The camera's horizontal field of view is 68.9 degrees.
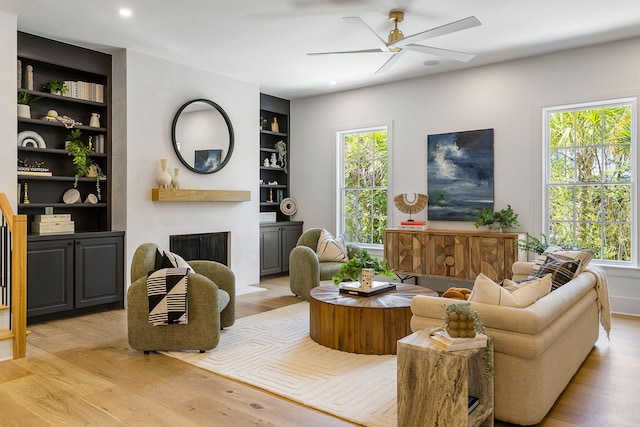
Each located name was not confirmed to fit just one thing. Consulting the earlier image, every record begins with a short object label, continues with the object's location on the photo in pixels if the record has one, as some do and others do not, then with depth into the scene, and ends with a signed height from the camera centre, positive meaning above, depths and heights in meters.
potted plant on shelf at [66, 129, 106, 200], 5.12 +0.58
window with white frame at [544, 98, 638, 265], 5.06 +0.36
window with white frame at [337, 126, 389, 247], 6.96 +0.41
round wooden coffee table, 3.66 -0.90
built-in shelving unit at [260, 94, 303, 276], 7.28 +0.32
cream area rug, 2.77 -1.14
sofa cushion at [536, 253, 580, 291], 3.32 -0.44
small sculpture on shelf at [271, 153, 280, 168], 7.73 +0.82
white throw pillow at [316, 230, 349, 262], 6.04 -0.53
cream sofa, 2.41 -0.74
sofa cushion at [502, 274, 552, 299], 2.77 -0.46
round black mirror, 5.86 +0.99
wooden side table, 2.16 -0.84
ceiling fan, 3.73 +1.51
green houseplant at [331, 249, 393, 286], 4.23 -0.52
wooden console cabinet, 5.27 -0.52
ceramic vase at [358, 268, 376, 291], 4.16 -0.60
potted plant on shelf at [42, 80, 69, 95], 5.04 +1.36
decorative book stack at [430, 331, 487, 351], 2.21 -0.64
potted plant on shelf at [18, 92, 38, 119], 4.78 +1.09
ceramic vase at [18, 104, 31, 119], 4.77 +1.04
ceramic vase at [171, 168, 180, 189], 5.70 +0.38
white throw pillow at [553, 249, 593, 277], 3.56 -0.36
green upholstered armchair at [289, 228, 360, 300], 5.50 -0.72
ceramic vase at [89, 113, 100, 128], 5.36 +1.05
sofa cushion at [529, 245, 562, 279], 3.62 -0.44
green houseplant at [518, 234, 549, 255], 5.11 -0.39
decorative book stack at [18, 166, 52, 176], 4.75 +0.42
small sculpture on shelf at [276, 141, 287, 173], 7.82 +0.98
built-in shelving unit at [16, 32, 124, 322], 4.70 +0.26
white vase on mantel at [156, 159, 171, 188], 5.55 +0.41
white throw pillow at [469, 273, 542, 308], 2.56 -0.48
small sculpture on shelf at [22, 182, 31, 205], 4.86 +0.16
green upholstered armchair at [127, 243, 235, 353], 3.59 -0.83
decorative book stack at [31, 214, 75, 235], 4.73 -0.13
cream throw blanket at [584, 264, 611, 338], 3.66 -0.71
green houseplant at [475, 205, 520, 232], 5.54 -0.11
